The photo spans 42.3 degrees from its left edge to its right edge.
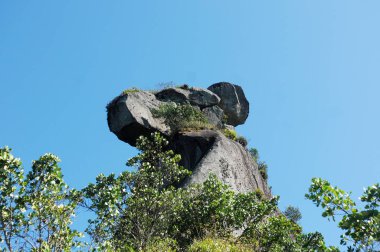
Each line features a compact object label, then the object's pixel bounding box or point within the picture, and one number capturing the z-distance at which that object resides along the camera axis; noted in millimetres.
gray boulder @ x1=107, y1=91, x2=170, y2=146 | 35094
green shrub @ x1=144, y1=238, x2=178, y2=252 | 17222
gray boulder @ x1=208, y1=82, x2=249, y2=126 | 44719
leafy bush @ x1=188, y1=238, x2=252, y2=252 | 17016
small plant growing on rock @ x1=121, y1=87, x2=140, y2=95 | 37334
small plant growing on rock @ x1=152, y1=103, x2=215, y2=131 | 36250
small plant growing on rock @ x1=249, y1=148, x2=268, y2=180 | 40281
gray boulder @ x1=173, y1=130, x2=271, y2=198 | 31278
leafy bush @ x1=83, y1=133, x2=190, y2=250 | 18500
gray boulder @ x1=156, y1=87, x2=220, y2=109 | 40094
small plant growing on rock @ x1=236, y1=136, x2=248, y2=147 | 39425
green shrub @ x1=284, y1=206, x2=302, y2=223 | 43031
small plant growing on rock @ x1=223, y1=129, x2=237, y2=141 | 38969
